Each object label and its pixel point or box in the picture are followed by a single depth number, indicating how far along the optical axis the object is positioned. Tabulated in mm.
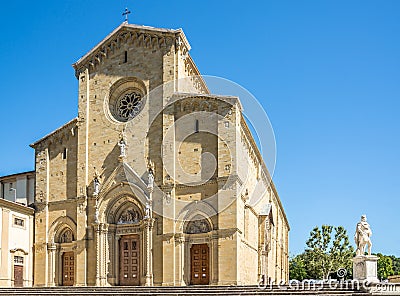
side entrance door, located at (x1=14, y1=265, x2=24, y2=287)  38094
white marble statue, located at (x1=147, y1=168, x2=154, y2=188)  36094
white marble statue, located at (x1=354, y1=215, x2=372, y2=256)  25081
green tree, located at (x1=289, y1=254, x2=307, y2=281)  83562
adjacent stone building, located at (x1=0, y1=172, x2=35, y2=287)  37344
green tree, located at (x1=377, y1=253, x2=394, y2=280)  88688
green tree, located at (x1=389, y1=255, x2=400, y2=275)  119050
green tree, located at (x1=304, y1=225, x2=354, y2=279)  75562
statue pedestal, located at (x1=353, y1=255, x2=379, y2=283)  24450
